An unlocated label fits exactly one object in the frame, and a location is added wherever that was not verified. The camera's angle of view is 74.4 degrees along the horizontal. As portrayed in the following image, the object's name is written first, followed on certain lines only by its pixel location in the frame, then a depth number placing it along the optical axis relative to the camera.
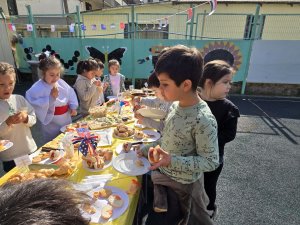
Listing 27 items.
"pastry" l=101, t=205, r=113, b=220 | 1.15
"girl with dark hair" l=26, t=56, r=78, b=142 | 2.41
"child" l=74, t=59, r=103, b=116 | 3.18
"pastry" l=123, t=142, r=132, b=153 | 1.85
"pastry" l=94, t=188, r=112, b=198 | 1.31
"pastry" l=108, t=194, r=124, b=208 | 1.24
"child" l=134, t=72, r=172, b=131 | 2.11
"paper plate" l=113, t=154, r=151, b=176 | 1.54
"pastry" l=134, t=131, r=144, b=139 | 2.19
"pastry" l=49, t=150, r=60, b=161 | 1.73
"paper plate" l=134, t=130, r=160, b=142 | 2.16
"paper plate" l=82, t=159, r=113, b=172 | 1.59
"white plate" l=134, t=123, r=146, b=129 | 2.52
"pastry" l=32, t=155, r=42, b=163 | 1.67
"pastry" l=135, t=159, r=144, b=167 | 1.62
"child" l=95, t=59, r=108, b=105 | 3.51
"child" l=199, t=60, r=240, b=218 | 1.75
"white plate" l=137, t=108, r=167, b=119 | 2.06
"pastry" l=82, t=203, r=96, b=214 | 1.15
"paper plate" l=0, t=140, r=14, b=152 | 1.72
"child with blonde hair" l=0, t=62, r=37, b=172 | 1.90
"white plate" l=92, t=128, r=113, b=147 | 2.06
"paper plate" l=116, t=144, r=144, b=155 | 1.85
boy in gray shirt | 1.08
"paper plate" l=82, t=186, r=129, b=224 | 1.14
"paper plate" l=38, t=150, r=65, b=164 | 1.69
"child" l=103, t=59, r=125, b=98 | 4.24
